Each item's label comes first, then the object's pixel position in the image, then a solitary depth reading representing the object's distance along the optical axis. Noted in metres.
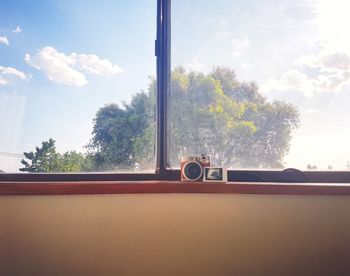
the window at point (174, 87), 1.36
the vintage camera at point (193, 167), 1.19
